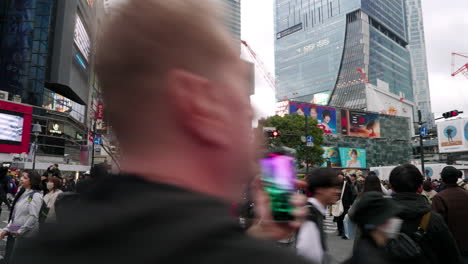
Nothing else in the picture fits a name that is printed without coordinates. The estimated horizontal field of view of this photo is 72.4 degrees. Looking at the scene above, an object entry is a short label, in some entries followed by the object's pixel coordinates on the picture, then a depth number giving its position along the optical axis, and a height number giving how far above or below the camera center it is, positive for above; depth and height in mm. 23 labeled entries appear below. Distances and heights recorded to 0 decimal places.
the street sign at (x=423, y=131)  20062 +2280
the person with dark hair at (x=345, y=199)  10453 -1042
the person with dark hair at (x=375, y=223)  1698 -313
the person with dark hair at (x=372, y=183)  5160 -259
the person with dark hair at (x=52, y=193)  5845 -525
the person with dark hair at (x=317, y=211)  2793 -440
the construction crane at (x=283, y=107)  55553 +10507
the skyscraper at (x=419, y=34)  198000 +82513
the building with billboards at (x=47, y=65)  37406 +12423
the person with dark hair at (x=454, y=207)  3961 -499
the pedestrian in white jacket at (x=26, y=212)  5320 -791
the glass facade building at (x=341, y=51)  105062 +41984
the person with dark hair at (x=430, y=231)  2793 -552
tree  43344 +4739
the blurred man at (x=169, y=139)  605 +66
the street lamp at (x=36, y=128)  21039 +2507
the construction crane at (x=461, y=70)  99188 +30413
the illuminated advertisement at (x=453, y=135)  39062 +4063
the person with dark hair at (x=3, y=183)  10220 -629
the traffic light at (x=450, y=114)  18723 +3190
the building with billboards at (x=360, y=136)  59812 +6564
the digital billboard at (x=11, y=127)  29938 +3663
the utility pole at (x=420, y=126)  20050 +2622
